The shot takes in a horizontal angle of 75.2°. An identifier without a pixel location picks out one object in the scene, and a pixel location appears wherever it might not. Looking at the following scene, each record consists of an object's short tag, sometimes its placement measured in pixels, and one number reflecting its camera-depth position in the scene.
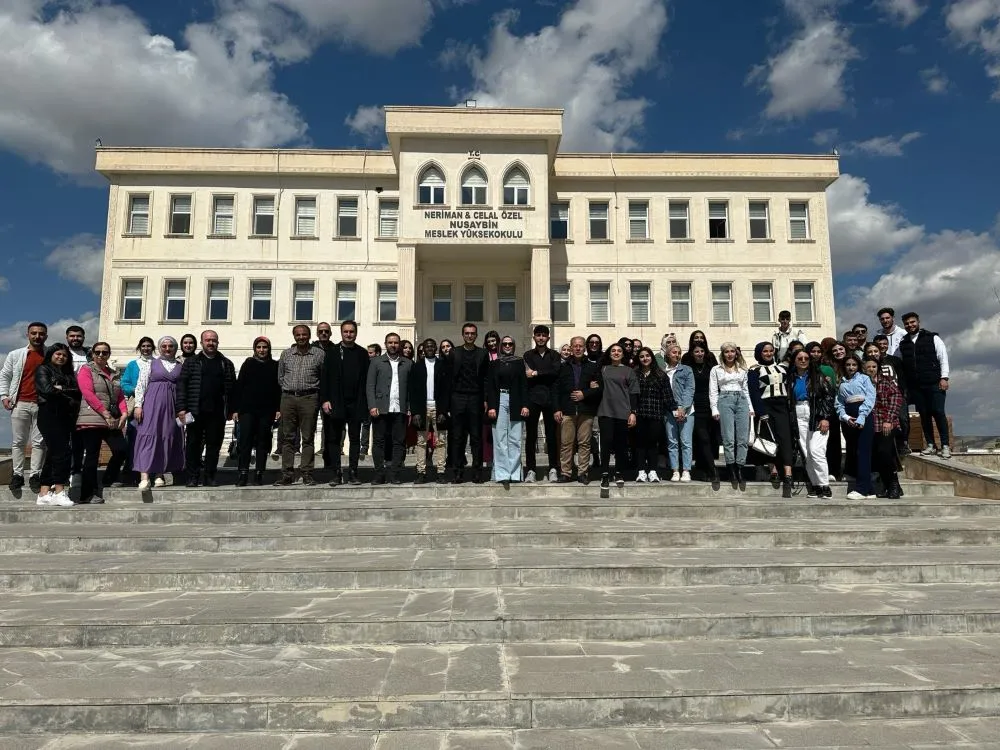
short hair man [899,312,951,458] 9.40
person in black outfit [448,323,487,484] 8.74
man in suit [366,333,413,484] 8.84
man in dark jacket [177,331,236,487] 8.55
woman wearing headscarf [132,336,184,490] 8.34
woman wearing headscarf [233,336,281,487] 8.69
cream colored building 25.55
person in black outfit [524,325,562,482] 8.81
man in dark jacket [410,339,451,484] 8.76
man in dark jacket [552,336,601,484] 8.68
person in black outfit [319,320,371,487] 8.66
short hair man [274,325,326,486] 8.66
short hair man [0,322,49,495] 7.97
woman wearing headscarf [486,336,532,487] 8.52
